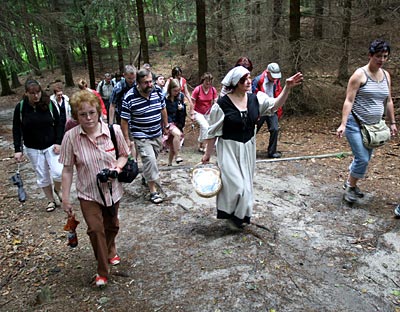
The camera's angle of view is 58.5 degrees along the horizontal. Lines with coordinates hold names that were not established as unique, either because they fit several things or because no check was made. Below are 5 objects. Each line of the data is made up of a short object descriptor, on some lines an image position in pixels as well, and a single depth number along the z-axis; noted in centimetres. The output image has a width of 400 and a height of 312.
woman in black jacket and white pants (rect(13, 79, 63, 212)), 497
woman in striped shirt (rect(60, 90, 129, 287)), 318
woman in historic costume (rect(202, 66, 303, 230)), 401
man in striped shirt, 521
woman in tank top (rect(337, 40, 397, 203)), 442
